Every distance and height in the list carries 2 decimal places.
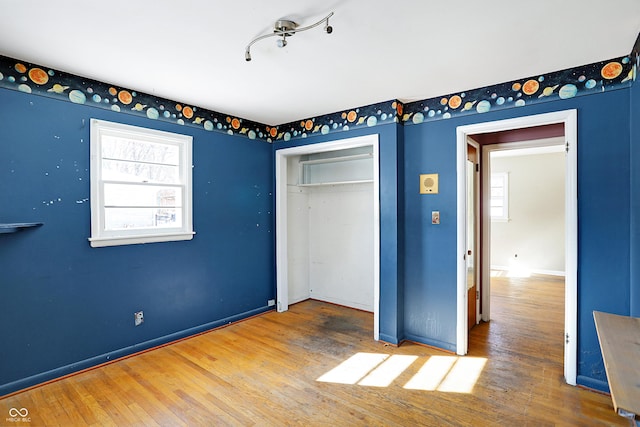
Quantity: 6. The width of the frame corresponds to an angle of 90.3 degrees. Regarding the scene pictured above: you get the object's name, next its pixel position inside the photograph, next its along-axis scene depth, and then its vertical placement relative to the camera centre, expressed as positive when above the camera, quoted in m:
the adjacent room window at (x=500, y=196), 7.11 +0.33
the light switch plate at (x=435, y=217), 3.17 -0.06
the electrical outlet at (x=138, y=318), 3.05 -1.01
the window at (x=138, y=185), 2.80 +0.28
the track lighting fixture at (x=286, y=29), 1.85 +1.11
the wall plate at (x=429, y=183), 3.17 +0.28
